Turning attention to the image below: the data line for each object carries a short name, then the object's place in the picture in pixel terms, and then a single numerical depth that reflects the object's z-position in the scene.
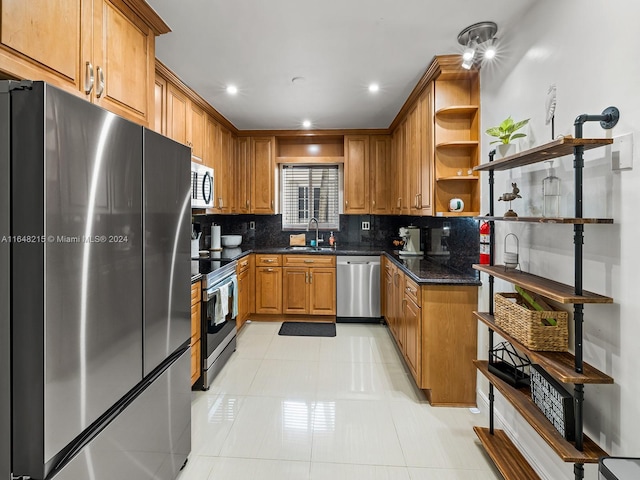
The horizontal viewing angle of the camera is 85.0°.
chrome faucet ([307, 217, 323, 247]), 4.98
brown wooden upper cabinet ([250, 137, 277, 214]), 4.67
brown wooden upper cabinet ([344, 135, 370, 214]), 4.63
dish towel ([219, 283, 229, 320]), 2.93
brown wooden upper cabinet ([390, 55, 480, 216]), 2.63
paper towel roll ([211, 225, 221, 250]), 4.27
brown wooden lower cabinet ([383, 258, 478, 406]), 2.50
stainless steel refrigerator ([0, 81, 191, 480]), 0.97
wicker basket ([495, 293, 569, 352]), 1.55
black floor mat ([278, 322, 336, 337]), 4.00
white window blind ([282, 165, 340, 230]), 5.01
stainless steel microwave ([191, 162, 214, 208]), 3.00
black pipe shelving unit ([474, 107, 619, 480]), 1.29
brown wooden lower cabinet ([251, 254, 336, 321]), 4.40
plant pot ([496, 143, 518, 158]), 1.96
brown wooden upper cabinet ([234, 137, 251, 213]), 4.65
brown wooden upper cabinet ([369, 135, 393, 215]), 4.61
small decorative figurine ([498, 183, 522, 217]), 1.84
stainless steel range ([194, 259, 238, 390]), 2.71
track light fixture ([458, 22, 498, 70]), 2.07
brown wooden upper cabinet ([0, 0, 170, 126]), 1.18
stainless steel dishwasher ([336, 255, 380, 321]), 4.35
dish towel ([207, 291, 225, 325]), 2.76
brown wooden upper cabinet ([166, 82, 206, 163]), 2.90
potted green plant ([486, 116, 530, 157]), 1.88
